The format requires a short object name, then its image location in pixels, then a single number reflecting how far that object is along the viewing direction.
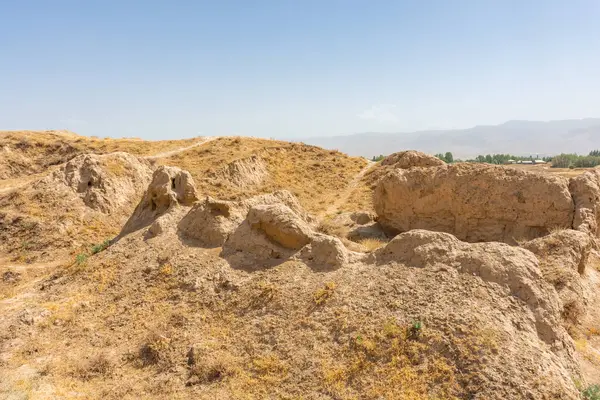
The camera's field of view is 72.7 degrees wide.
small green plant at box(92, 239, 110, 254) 14.06
